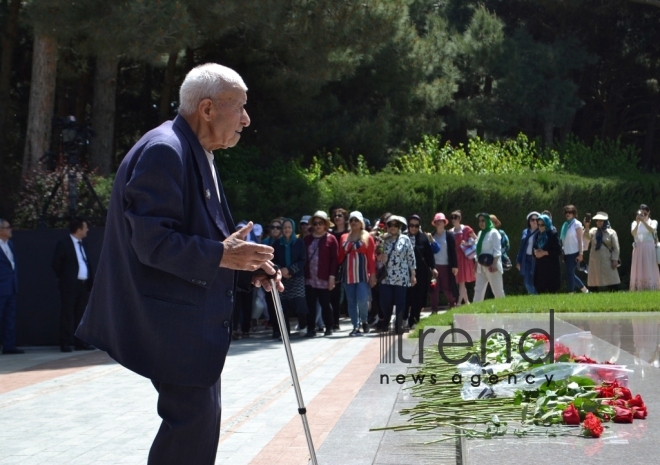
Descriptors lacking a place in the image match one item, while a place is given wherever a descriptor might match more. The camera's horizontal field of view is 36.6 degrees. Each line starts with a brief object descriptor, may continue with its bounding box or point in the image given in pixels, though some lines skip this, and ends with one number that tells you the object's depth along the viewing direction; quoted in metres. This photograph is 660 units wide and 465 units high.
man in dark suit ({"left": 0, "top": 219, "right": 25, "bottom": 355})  13.70
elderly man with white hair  3.71
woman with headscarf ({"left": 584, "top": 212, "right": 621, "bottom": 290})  19.20
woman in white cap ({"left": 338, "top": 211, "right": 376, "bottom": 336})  15.38
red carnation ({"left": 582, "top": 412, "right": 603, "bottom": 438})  5.11
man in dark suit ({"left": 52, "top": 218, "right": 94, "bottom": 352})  14.01
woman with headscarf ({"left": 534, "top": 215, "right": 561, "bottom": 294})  17.22
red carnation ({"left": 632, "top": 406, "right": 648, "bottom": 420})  5.62
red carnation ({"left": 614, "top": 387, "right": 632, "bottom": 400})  5.77
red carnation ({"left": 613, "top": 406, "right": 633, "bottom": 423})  5.50
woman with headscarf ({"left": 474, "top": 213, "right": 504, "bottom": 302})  17.27
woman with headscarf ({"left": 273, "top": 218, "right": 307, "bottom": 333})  15.34
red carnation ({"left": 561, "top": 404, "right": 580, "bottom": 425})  5.41
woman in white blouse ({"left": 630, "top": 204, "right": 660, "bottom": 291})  19.66
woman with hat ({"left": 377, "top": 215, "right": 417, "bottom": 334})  14.53
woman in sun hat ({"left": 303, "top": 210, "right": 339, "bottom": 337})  15.48
